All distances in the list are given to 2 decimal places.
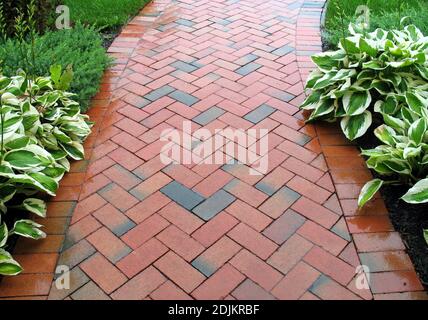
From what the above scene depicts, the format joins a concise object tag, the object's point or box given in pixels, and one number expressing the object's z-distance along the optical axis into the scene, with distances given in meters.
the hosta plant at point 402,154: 2.44
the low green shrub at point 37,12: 3.63
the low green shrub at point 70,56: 3.27
